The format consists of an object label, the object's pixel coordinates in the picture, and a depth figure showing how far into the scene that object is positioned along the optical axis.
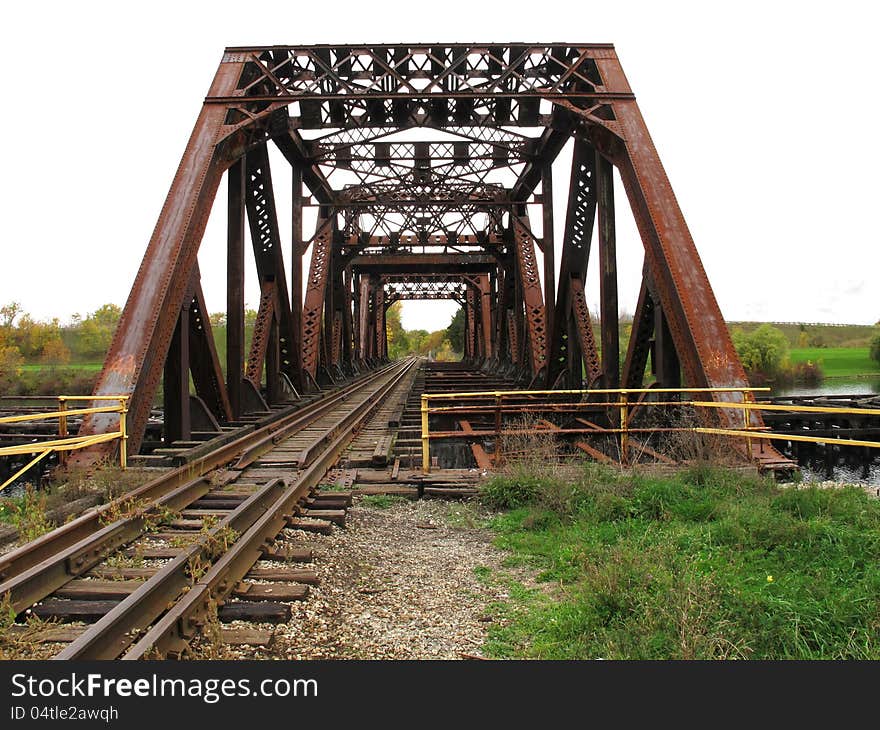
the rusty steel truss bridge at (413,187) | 8.84
